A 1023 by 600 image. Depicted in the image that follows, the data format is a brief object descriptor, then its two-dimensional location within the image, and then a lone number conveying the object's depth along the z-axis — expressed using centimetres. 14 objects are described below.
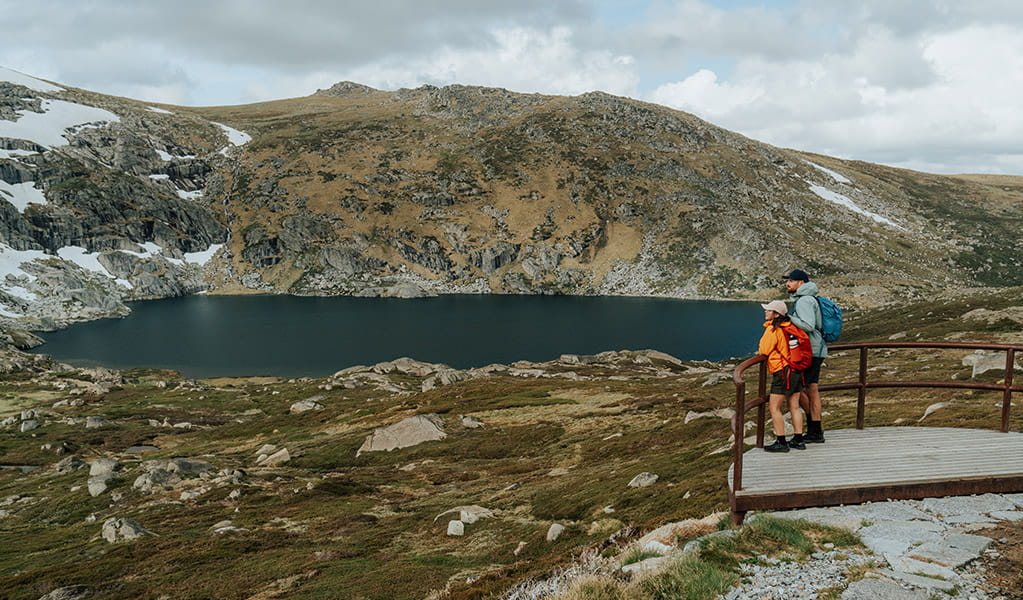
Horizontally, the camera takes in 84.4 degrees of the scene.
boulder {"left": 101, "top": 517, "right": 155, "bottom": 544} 3556
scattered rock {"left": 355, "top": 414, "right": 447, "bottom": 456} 5847
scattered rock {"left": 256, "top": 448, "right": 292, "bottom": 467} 5643
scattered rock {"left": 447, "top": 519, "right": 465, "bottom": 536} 2734
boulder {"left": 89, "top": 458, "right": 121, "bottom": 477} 5471
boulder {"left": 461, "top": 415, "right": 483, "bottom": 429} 6362
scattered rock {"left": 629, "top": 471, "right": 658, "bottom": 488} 2808
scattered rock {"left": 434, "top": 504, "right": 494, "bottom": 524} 2881
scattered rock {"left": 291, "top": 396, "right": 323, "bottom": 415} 8659
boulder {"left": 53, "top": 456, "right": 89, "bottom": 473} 6097
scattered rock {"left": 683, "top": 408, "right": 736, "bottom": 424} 4197
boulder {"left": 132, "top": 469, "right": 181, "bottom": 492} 4744
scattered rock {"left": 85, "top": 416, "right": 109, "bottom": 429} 8212
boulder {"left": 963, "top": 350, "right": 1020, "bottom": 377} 4097
